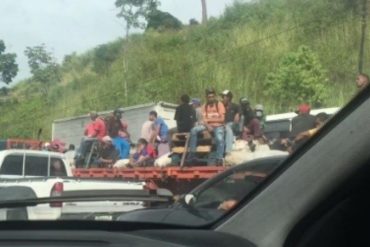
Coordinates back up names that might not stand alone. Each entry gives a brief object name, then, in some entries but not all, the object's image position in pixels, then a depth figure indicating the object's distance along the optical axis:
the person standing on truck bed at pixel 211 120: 12.18
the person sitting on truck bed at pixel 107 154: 15.58
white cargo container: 17.84
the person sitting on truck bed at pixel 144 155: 14.97
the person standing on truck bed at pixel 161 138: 14.98
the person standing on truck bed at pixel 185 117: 13.88
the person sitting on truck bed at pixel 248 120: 9.34
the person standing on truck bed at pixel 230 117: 10.76
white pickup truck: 2.71
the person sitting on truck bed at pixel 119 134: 15.73
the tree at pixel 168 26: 23.36
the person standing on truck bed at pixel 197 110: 13.39
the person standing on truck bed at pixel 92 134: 16.27
